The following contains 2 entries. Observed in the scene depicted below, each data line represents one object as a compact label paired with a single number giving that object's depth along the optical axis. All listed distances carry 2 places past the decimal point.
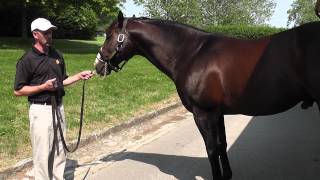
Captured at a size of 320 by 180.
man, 3.25
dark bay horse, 3.11
